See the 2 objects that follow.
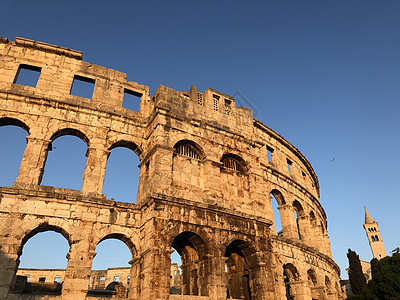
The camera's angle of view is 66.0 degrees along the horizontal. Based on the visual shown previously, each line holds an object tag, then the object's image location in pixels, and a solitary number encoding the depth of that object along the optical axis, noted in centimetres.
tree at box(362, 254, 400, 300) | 1845
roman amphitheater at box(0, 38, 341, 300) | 1202
